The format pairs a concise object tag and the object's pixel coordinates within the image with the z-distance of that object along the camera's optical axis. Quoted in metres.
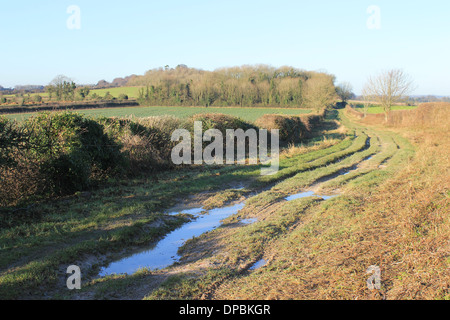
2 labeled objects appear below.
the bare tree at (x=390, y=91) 50.38
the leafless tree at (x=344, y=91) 106.56
